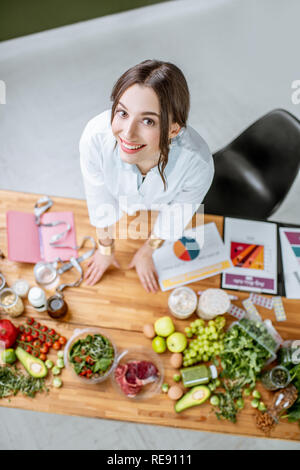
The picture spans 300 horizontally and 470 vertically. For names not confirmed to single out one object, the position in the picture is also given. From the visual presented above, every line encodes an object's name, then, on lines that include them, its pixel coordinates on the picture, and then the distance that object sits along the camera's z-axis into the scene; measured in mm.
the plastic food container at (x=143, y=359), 1327
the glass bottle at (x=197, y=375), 1330
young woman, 707
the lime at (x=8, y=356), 1317
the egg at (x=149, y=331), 1393
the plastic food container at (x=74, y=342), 1302
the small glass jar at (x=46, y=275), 1441
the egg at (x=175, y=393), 1318
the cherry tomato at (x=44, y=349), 1348
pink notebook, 1441
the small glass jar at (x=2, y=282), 1426
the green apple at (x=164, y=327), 1380
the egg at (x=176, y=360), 1357
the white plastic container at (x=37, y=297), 1325
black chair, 1657
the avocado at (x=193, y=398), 1308
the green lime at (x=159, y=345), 1374
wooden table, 1316
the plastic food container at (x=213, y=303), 1396
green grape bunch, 1360
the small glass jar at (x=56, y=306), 1362
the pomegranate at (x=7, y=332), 1309
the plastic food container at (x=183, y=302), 1403
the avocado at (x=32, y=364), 1313
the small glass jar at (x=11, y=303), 1343
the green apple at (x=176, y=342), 1367
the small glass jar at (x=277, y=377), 1303
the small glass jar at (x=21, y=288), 1402
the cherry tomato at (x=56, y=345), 1359
